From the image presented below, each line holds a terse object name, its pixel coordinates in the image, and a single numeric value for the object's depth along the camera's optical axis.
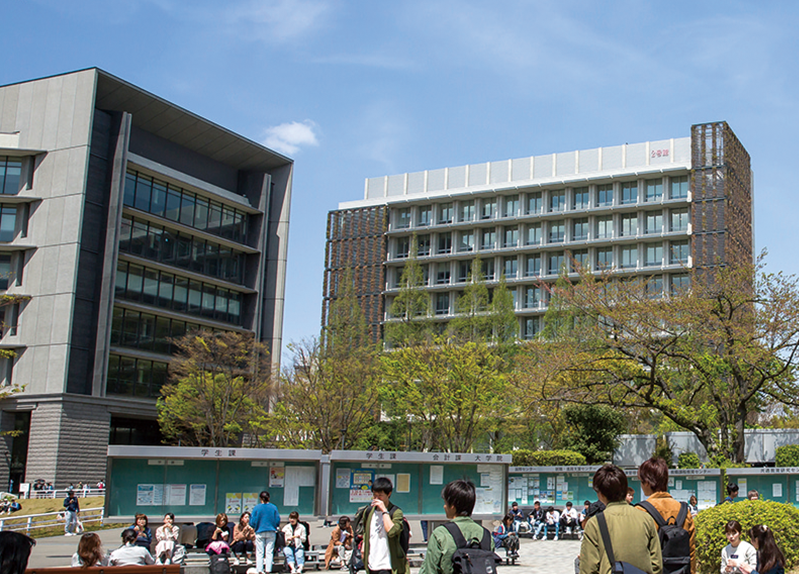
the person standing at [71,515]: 25.81
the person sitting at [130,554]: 10.82
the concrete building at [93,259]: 43.31
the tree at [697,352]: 24.67
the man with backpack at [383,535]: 7.78
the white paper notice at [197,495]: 18.50
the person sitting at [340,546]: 17.03
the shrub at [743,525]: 13.39
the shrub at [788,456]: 44.28
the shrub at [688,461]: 44.57
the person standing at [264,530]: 14.73
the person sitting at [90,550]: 8.16
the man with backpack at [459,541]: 5.39
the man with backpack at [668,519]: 6.25
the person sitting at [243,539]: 16.44
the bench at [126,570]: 9.12
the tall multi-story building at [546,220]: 67.81
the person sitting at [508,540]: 19.72
